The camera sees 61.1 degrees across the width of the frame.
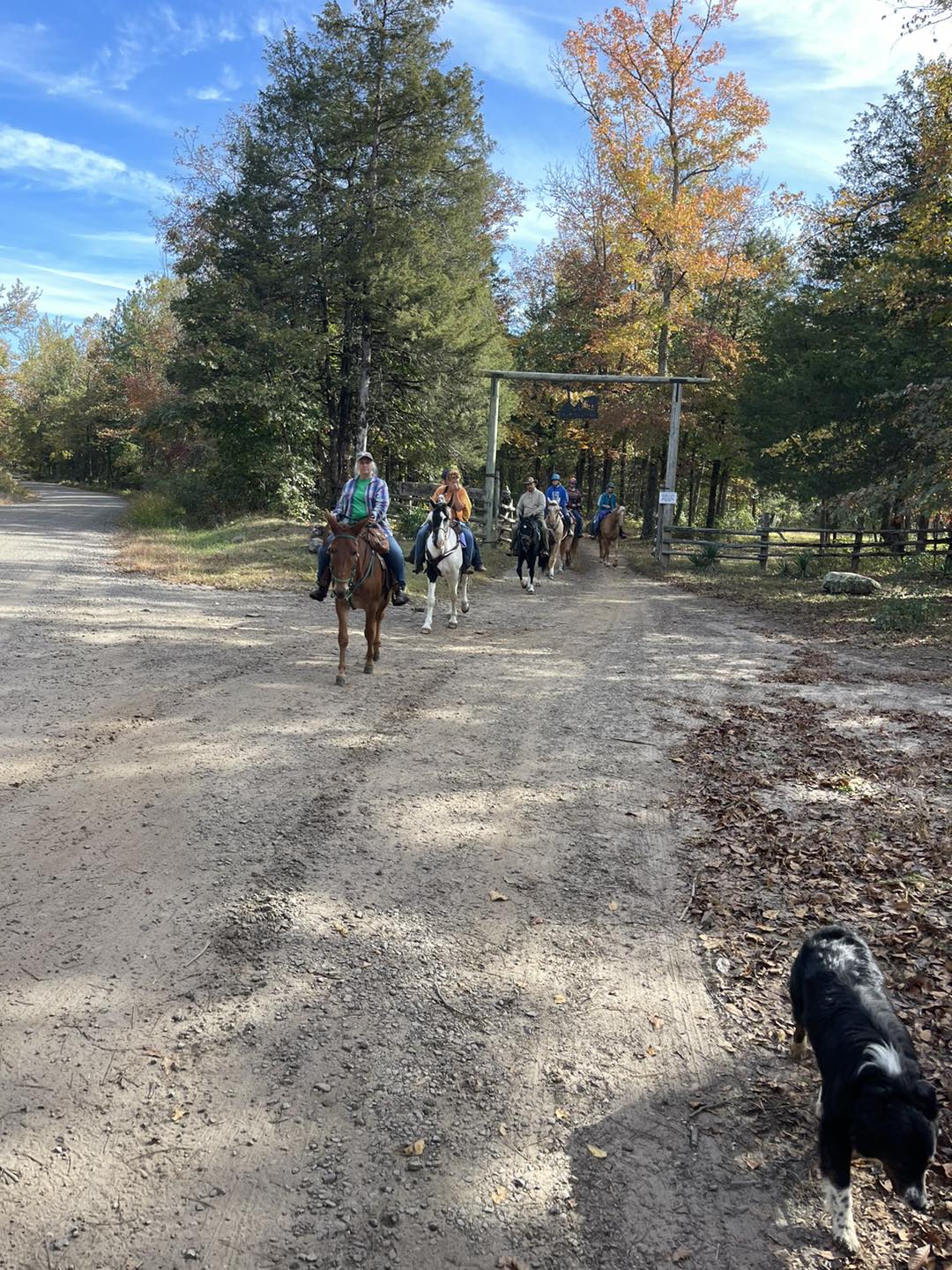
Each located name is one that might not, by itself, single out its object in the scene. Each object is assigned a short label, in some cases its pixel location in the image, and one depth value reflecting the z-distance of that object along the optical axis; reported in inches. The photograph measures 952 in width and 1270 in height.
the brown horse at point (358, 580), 377.1
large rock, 756.0
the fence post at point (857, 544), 921.3
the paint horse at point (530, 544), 771.4
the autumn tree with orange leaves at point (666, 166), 1132.5
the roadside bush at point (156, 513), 1077.8
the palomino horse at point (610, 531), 1047.0
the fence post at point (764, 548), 981.7
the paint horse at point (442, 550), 531.2
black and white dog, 105.0
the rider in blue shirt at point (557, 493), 889.5
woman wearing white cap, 409.4
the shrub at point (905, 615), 591.2
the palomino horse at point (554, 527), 864.3
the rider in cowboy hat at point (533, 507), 780.6
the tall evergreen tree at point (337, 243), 911.7
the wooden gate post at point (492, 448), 1024.2
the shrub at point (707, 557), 1019.3
